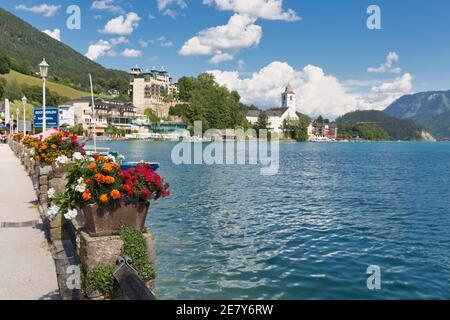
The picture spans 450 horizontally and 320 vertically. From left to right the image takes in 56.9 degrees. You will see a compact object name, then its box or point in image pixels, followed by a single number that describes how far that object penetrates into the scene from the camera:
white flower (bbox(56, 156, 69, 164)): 11.21
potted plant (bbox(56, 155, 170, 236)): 6.75
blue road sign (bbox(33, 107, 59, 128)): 32.62
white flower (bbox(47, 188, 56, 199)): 9.17
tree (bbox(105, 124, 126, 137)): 181.75
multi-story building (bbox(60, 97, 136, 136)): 179.16
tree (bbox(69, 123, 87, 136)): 161.65
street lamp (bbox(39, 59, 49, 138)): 21.19
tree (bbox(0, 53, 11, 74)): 195.38
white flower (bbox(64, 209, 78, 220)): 7.49
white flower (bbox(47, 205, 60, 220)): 7.96
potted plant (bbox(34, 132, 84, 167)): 16.42
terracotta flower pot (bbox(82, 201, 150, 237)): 6.71
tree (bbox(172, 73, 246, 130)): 191.00
